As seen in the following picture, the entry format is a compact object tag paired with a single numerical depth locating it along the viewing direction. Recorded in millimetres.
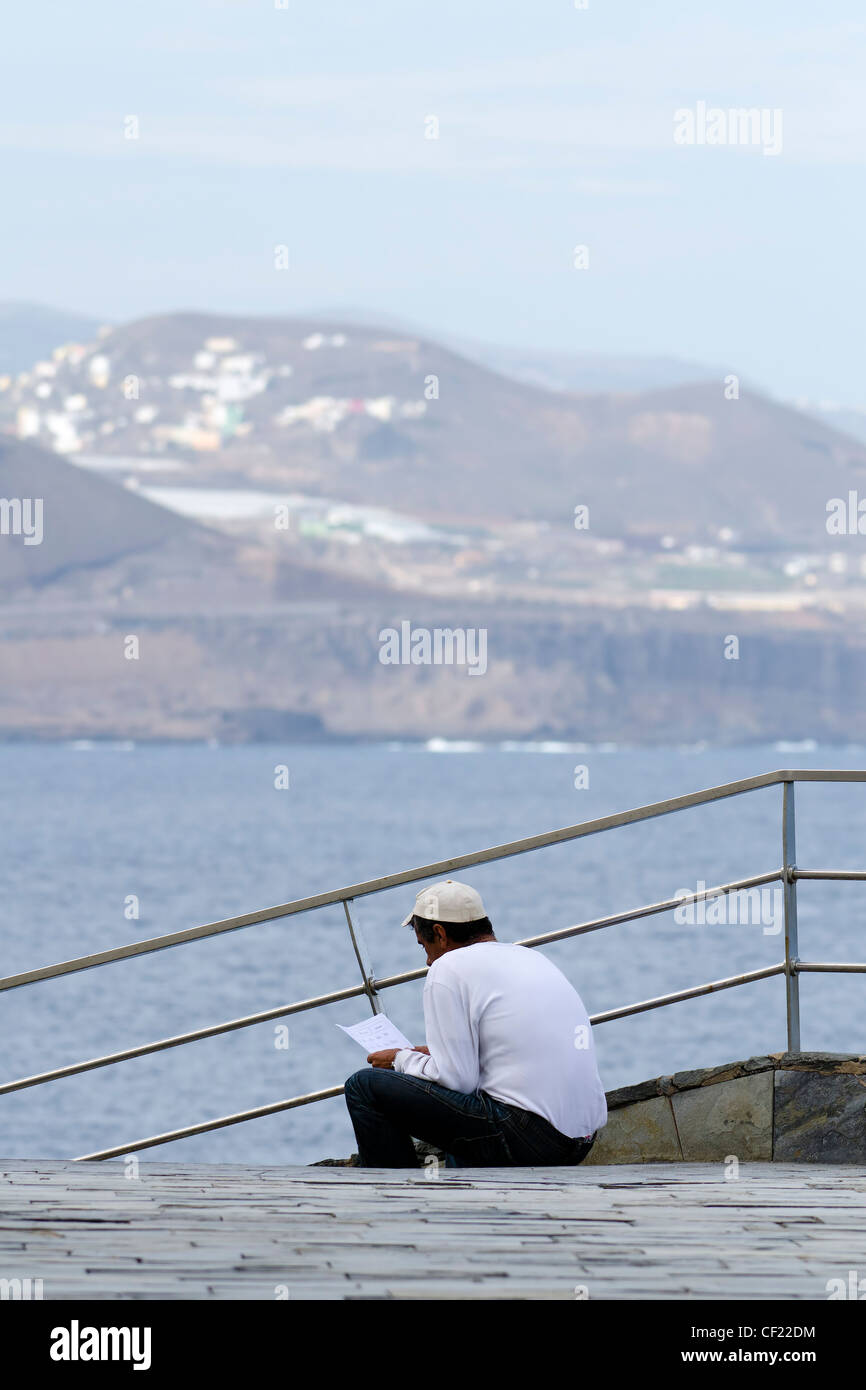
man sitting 10000
